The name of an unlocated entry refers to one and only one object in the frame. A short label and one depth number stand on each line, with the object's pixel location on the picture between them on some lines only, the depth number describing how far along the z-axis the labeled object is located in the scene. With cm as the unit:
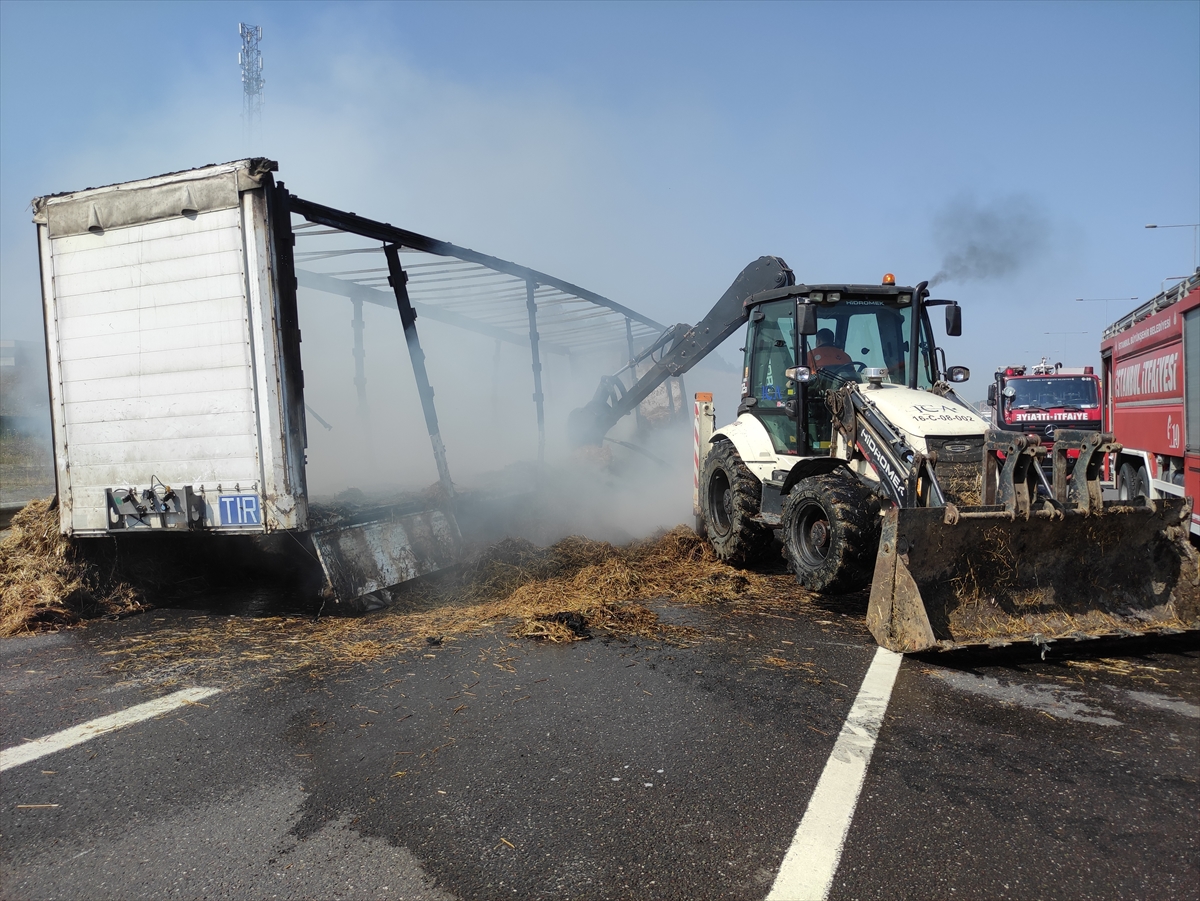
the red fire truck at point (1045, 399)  1579
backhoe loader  536
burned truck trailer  650
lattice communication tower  5075
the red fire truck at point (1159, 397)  898
